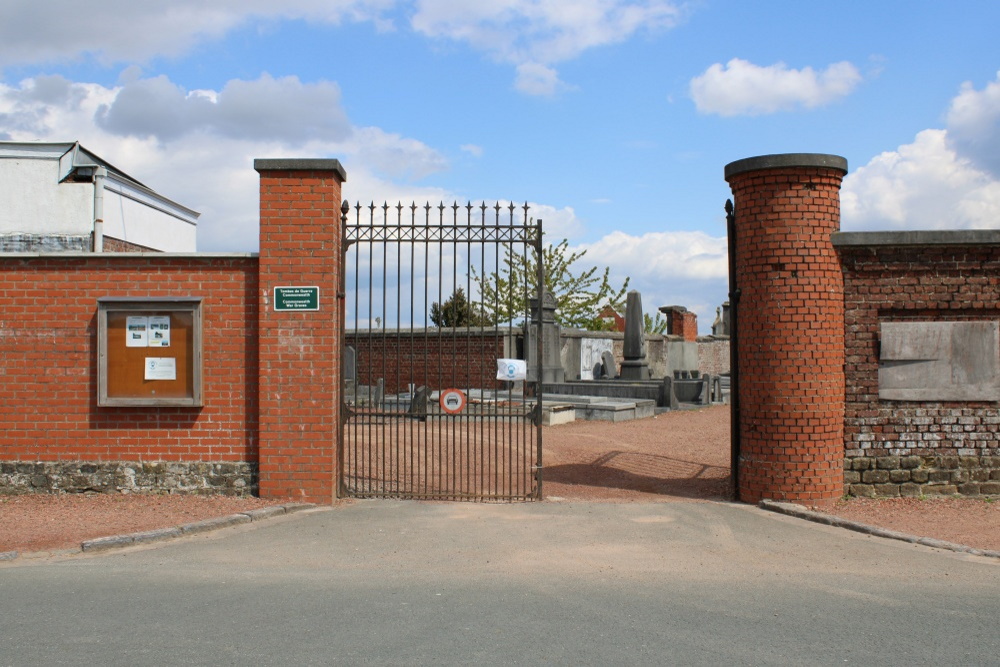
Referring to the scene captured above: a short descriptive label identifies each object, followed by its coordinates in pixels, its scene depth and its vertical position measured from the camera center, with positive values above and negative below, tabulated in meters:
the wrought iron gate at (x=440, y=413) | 8.91 -1.03
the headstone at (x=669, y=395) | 21.50 -1.00
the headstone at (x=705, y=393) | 23.14 -1.02
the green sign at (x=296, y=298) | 8.68 +0.59
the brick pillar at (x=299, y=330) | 8.68 +0.27
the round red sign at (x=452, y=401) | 9.14 -0.48
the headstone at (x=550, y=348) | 25.13 +0.24
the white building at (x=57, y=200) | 15.93 +2.97
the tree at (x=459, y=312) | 37.62 +2.10
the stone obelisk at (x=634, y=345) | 27.19 +0.35
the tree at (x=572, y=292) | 39.94 +3.06
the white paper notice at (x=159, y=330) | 8.86 +0.27
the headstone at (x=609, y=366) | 29.60 -0.36
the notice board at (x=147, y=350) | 8.82 +0.07
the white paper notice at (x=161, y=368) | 8.86 -0.12
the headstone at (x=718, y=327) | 48.87 +1.68
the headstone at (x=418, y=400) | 17.58 -0.94
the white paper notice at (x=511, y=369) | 9.36 -0.15
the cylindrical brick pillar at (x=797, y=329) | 8.82 +0.28
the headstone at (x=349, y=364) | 22.83 -0.21
